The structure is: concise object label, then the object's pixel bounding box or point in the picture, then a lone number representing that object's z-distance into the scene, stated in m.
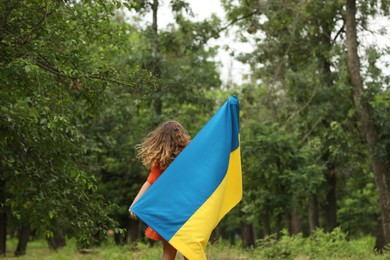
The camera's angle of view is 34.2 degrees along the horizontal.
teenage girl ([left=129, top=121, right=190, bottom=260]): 6.02
